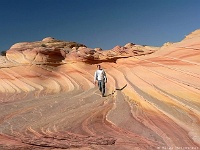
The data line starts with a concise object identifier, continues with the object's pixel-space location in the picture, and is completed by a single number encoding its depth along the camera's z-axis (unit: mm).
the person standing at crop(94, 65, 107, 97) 13188
